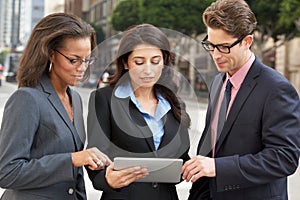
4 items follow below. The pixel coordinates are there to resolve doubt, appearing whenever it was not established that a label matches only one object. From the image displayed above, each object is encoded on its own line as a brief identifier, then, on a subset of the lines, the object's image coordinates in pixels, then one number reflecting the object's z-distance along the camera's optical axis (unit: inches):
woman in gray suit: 78.7
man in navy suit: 84.4
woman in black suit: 82.7
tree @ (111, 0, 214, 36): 1121.4
